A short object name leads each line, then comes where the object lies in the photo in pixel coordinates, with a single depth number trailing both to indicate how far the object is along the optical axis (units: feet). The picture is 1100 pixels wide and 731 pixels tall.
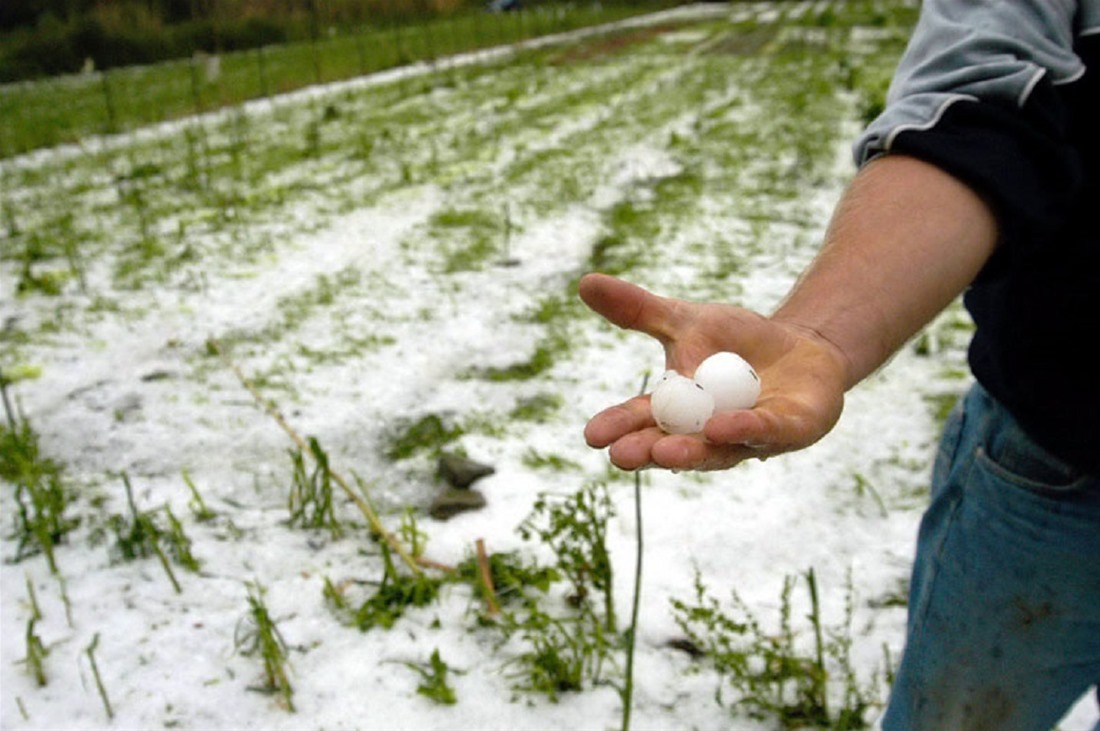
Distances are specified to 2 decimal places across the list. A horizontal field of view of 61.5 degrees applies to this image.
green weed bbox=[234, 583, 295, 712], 6.01
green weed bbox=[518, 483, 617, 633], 6.52
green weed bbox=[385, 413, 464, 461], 8.99
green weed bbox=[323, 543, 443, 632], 6.78
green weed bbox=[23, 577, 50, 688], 6.02
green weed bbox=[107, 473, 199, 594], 7.22
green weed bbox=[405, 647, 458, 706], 6.08
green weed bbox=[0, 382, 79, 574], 7.23
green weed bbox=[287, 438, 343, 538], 7.39
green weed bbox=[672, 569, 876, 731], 5.88
